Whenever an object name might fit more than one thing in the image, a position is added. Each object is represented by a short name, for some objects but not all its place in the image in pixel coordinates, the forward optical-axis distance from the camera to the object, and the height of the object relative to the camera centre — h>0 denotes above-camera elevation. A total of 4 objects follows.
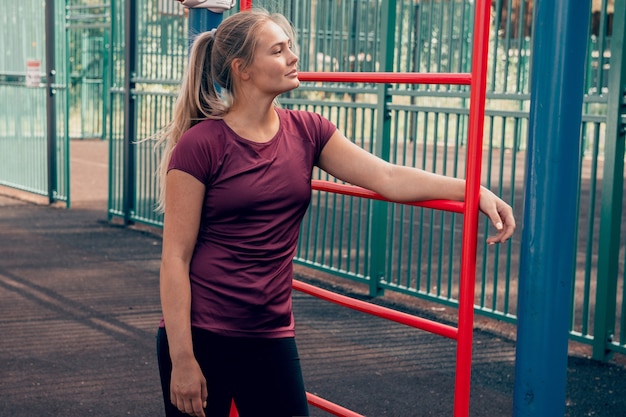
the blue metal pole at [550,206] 2.45 -0.33
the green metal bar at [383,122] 6.98 -0.41
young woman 2.59 -0.42
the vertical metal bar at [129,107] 10.09 -0.51
